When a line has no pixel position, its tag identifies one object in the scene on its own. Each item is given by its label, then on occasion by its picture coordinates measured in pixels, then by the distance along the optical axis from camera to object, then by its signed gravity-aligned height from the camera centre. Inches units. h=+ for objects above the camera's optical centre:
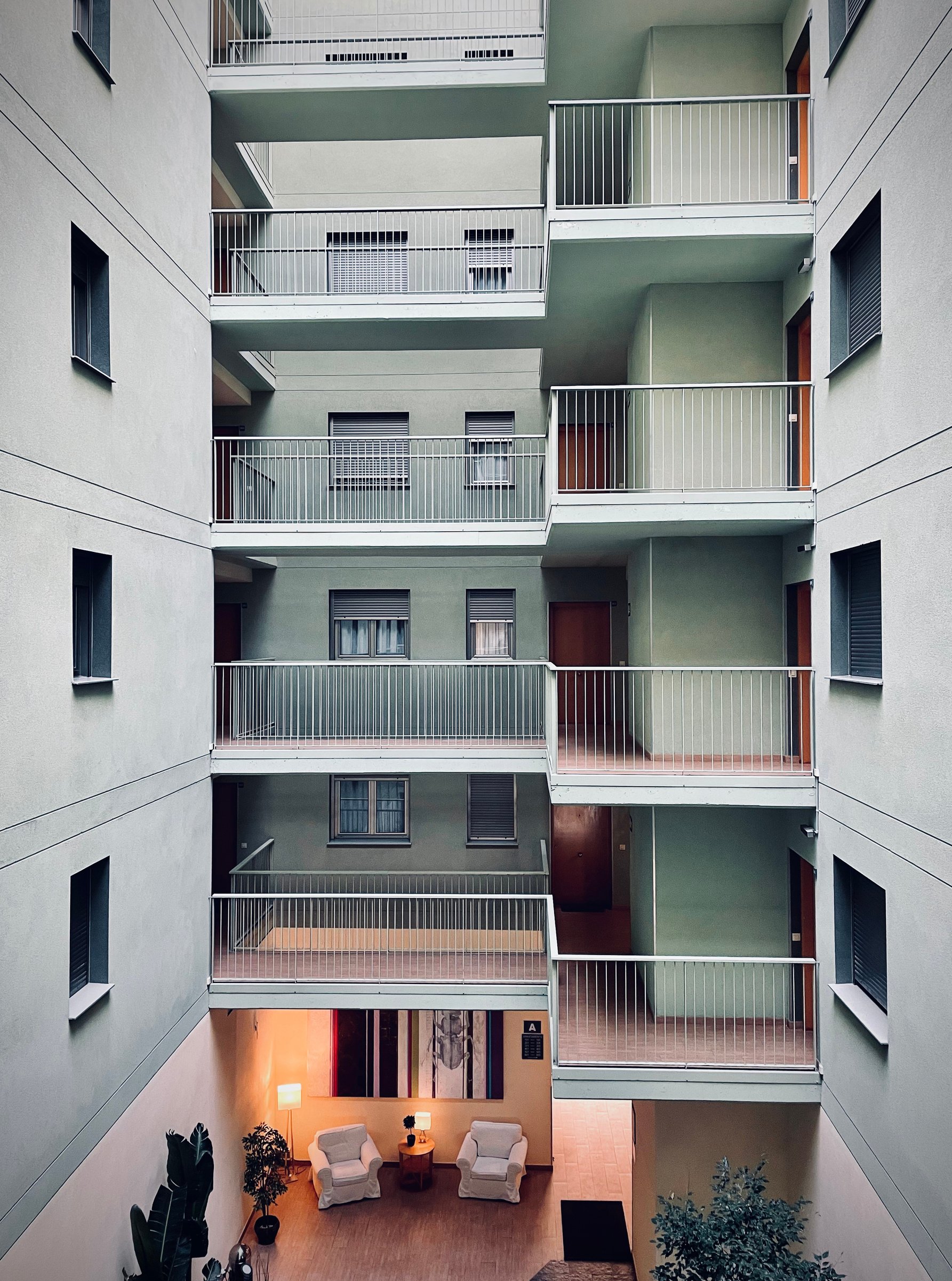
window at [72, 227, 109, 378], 284.7 +112.0
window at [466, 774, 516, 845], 518.6 -93.4
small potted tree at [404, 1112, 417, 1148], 486.9 -262.4
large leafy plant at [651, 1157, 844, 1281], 250.7 -174.9
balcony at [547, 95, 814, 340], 319.0 +160.9
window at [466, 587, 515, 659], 529.0 +18.1
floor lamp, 467.5 -236.6
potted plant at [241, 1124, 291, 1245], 413.1 -246.6
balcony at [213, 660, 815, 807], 326.6 -37.8
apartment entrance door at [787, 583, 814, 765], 343.0 -3.4
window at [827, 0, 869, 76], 280.4 +205.1
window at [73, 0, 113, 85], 284.8 +205.6
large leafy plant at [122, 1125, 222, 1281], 278.7 -190.2
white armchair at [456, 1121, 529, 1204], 463.2 -274.3
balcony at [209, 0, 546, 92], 384.2 +320.3
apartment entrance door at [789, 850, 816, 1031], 348.5 -106.0
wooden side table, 476.4 -280.2
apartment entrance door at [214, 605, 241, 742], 530.0 +11.0
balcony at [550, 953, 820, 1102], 306.8 -145.3
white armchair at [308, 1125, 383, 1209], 455.8 -271.6
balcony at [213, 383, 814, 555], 333.7 +84.8
